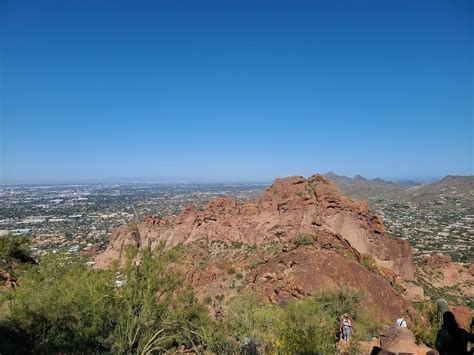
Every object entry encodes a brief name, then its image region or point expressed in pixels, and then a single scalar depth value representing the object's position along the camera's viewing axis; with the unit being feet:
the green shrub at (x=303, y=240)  97.83
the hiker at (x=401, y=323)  58.44
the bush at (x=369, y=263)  94.43
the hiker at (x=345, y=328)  57.31
